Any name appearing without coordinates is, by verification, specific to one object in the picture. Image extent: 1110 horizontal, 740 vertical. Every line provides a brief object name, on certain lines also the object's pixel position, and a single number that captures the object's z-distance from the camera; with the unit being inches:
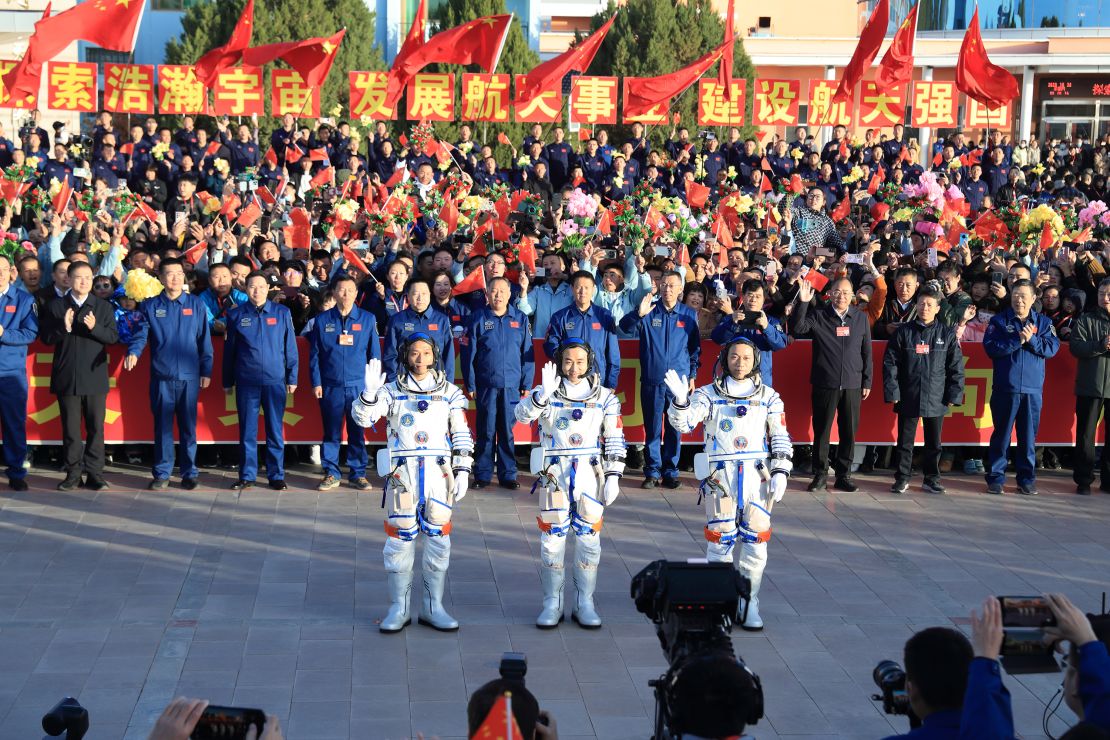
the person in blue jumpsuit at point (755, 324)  445.7
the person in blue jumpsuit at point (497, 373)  460.1
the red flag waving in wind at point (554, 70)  858.1
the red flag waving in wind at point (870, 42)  833.5
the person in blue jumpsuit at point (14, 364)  441.1
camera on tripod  153.3
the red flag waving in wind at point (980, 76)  820.6
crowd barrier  476.7
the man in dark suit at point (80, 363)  445.4
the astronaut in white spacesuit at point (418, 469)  327.0
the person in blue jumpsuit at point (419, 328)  453.4
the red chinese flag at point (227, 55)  785.6
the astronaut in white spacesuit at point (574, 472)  331.9
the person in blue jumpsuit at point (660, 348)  463.2
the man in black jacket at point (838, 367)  467.5
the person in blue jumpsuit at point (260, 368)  451.8
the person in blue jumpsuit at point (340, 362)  456.4
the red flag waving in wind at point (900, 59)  854.5
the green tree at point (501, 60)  1269.7
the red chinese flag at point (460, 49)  818.2
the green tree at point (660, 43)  1365.7
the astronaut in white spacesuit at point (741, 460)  333.4
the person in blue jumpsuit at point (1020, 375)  463.2
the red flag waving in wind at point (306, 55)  806.5
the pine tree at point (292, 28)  1317.7
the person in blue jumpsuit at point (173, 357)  451.5
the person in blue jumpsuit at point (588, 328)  452.1
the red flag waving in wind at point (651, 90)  900.0
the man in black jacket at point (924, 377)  468.8
